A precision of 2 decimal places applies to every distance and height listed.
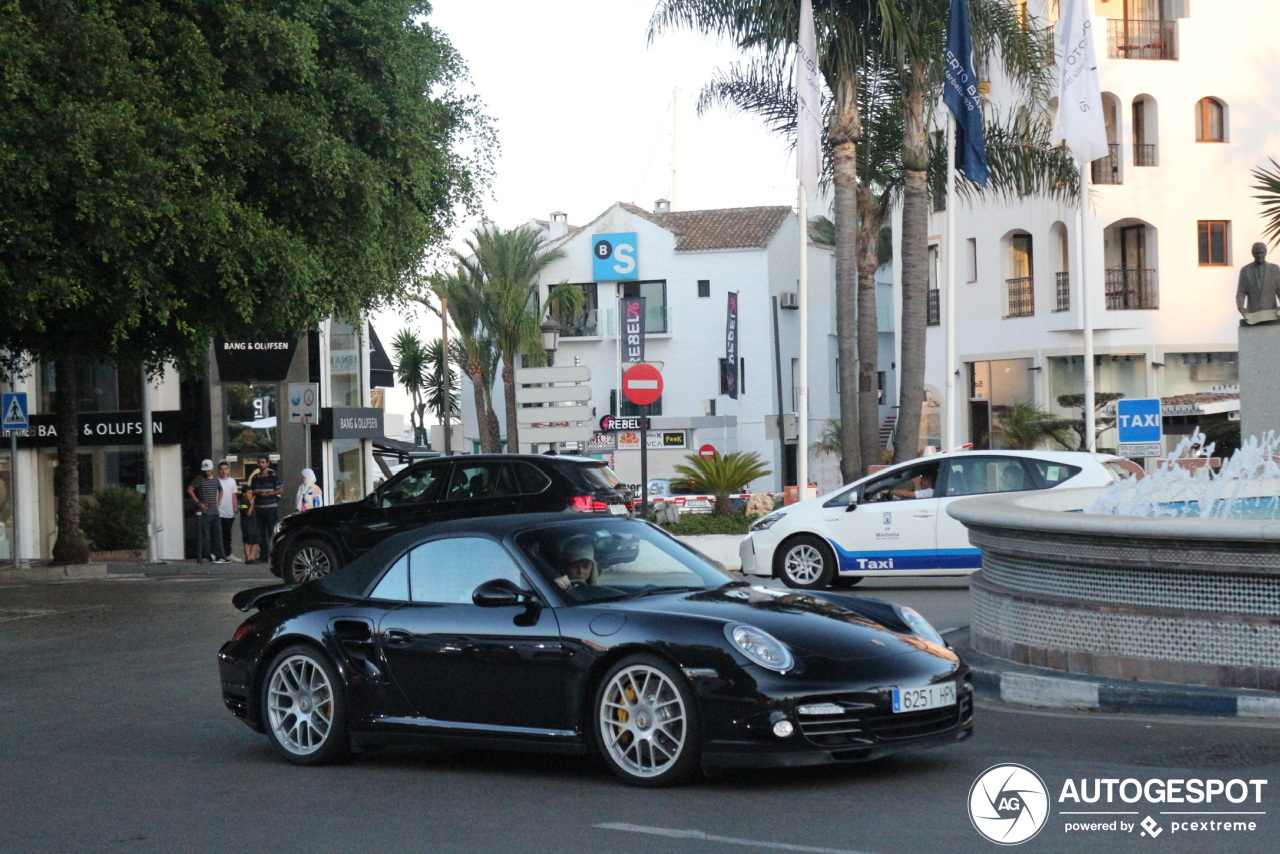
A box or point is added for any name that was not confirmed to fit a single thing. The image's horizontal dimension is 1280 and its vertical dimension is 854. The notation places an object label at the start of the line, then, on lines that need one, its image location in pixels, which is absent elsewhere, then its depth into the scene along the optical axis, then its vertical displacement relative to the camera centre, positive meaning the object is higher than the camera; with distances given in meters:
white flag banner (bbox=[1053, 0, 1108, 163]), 28.66 +5.65
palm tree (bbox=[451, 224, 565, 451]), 63.47 +5.40
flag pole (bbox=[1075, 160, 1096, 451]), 30.34 +0.78
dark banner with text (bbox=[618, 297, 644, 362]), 64.69 +3.69
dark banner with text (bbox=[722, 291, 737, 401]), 65.94 +2.70
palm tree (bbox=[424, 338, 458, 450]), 80.19 +2.19
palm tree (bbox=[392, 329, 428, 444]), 92.31 +3.37
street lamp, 28.53 +1.58
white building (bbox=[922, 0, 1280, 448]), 45.03 +5.41
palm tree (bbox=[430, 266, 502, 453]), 63.84 +3.26
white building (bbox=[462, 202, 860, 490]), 68.00 +4.06
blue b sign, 68.81 +6.97
